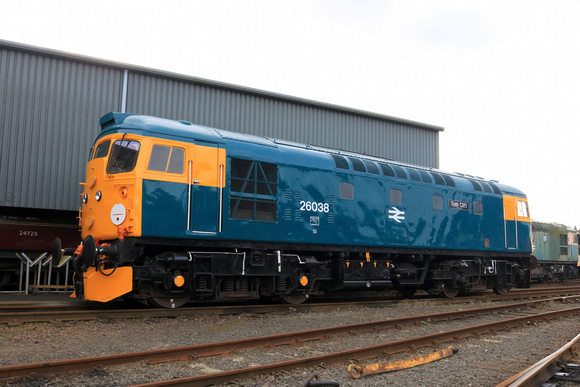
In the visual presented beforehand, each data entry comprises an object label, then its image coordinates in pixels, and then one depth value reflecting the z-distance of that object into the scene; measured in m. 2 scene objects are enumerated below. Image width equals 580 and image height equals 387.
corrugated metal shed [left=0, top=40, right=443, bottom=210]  14.31
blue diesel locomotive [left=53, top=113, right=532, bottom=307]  9.01
